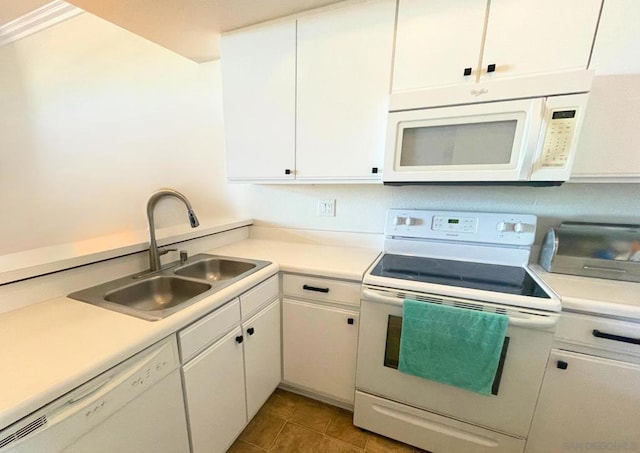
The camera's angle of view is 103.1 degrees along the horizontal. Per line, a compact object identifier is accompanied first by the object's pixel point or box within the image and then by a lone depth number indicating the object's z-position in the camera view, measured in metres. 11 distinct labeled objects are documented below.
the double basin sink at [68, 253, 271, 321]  0.98
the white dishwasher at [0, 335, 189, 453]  0.57
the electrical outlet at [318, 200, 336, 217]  1.83
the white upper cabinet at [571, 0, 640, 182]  0.97
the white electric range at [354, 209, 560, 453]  1.04
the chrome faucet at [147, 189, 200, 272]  1.25
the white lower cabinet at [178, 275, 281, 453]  0.98
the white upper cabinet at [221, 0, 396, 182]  1.29
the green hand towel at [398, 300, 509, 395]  1.04
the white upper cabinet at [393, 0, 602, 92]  1.00
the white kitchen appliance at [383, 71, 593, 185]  1.01
